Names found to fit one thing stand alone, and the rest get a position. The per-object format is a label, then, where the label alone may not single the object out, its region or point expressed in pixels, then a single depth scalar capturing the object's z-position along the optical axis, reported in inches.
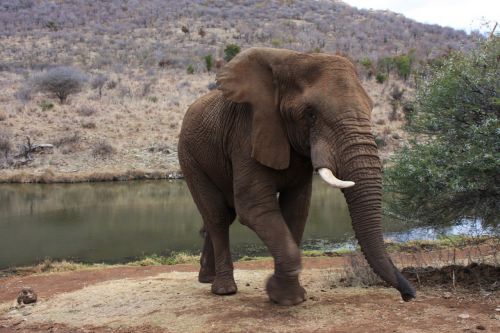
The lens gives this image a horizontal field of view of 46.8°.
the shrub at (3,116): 1512.3
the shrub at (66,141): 1421.0
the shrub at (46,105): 1613.3
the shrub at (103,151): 1371.8
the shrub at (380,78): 2002.2
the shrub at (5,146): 1354.6
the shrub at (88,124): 1509.6
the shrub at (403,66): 2138.8
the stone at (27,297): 356.8
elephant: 222.4
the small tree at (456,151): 307.6
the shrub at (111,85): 1946.4
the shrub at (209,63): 2144.4
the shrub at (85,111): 1592.0
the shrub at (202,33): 2851.9
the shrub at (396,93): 1786.0
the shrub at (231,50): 2070.6
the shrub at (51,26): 2952.8
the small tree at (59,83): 1777.8
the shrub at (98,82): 1939.0
